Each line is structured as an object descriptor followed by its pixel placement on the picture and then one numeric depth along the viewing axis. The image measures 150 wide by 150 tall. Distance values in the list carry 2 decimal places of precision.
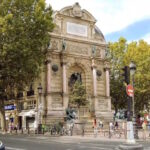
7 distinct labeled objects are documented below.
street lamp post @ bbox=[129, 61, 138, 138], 14.55
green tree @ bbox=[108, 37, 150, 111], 35.21
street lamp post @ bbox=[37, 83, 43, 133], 25.76
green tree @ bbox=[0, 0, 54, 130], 22.25
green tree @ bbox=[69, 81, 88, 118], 28.61
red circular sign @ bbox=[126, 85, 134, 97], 11.82
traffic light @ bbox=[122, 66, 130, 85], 11.79
